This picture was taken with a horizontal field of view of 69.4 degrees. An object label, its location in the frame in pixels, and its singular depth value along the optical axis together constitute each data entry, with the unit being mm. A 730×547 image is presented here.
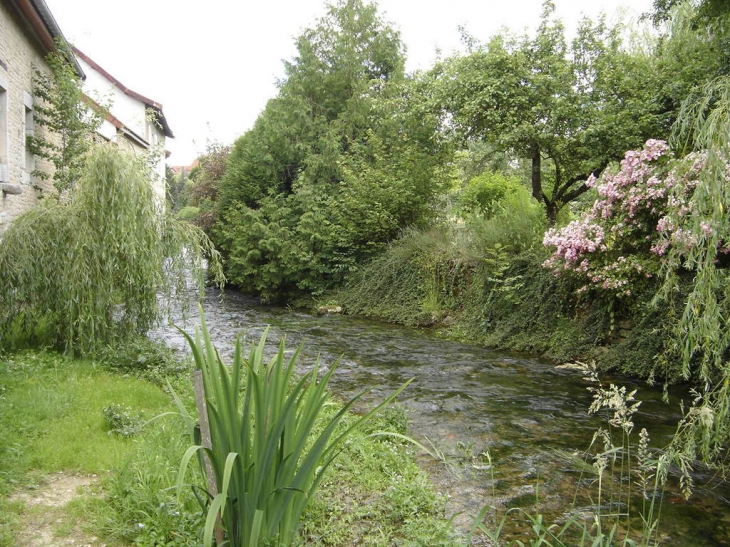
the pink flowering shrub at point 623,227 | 7141
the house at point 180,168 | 66025
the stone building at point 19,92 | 7836
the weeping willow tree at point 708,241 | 3023
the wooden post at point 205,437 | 2250
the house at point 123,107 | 16594
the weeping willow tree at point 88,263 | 6059
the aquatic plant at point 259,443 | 2334
